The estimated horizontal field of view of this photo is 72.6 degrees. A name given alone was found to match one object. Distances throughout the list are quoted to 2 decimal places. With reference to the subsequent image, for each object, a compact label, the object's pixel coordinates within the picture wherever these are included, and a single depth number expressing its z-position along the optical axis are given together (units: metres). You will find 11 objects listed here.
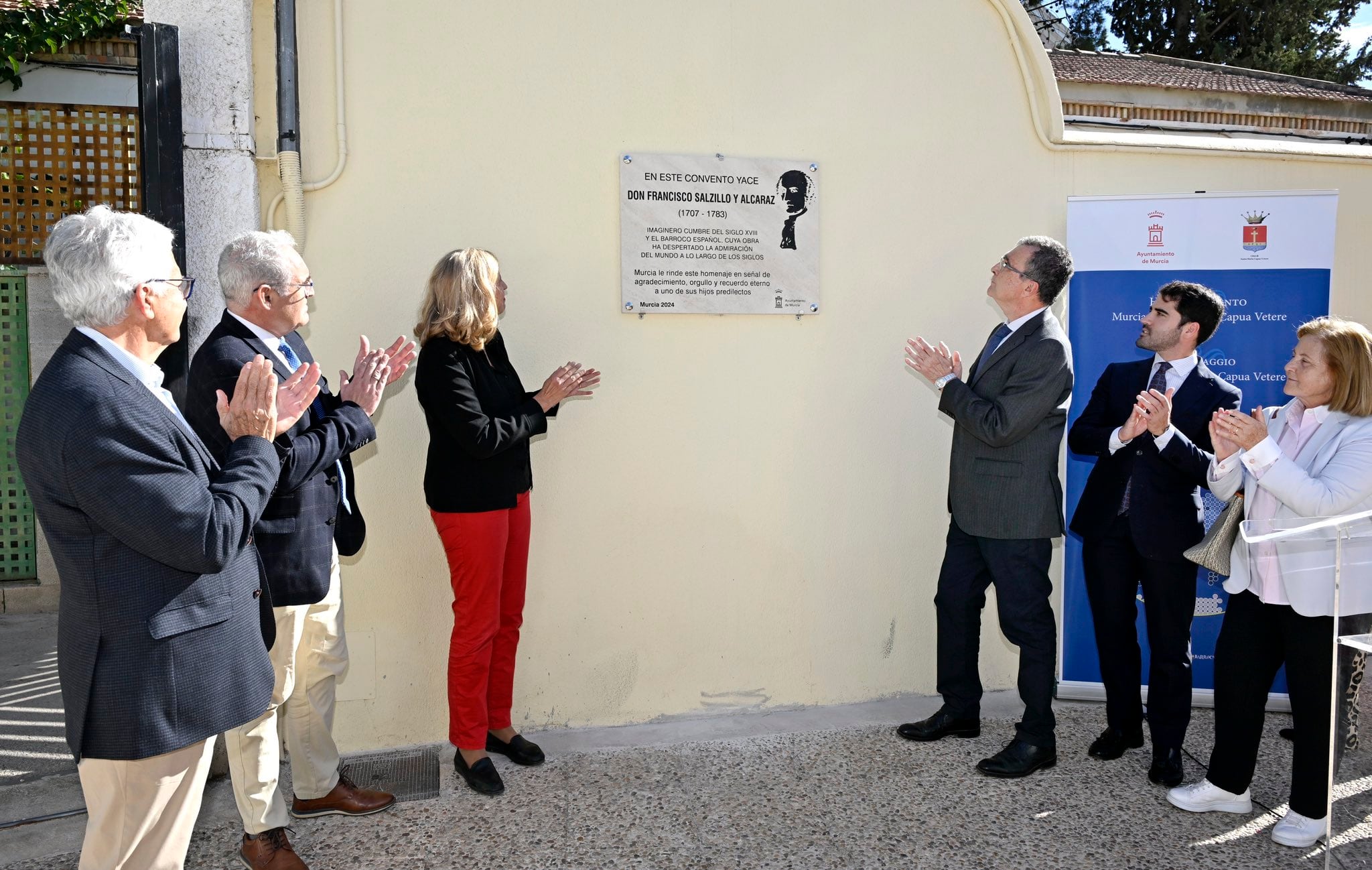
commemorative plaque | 3.81
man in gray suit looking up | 3.40
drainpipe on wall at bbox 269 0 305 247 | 3.38
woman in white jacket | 2.83
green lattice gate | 6.23
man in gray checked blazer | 1.82
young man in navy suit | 3.41
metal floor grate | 3.38
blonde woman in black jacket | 3.15
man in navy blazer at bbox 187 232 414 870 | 2.54
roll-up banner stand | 4.10
